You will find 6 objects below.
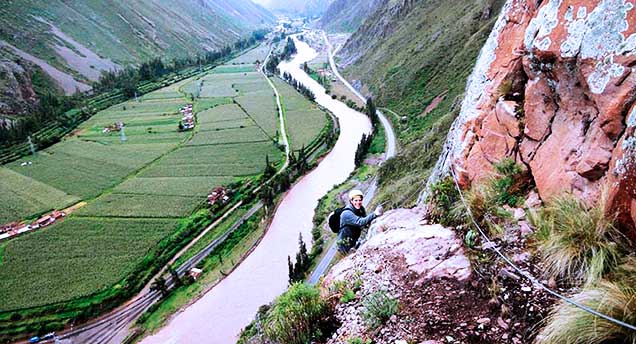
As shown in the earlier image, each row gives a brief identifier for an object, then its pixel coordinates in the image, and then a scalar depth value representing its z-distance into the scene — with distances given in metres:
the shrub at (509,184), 6.25
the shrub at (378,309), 5.38
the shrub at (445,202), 6.88
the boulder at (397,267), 5.62
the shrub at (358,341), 5.14
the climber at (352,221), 8.25
